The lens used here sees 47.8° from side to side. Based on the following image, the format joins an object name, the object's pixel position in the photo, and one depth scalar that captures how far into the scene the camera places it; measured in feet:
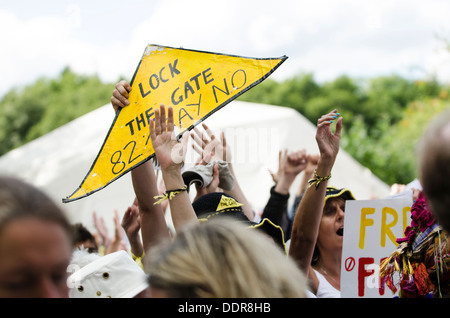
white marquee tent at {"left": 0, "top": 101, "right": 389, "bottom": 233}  21.47
